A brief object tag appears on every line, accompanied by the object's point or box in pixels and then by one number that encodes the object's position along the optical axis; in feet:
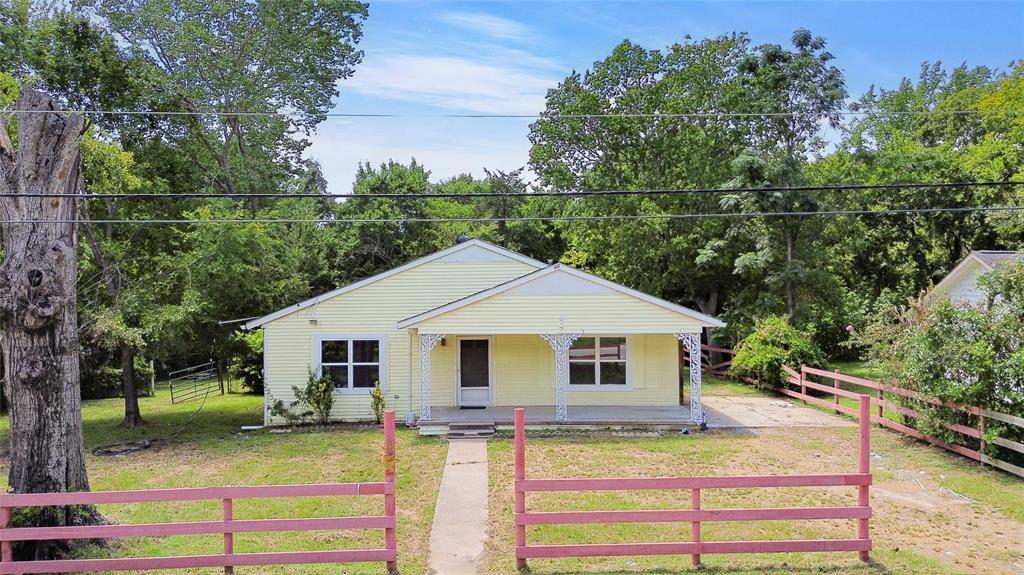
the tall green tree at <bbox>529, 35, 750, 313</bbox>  102.53
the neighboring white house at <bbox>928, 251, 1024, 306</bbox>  66.87
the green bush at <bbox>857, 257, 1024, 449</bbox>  36.94
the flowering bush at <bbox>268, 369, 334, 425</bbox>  55.06
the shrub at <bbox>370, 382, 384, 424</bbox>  55.26
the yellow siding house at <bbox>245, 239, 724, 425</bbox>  52.80
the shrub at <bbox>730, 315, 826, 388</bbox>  67.15
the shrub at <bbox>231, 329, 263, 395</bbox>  85.89
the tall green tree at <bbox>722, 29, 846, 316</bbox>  86.22
